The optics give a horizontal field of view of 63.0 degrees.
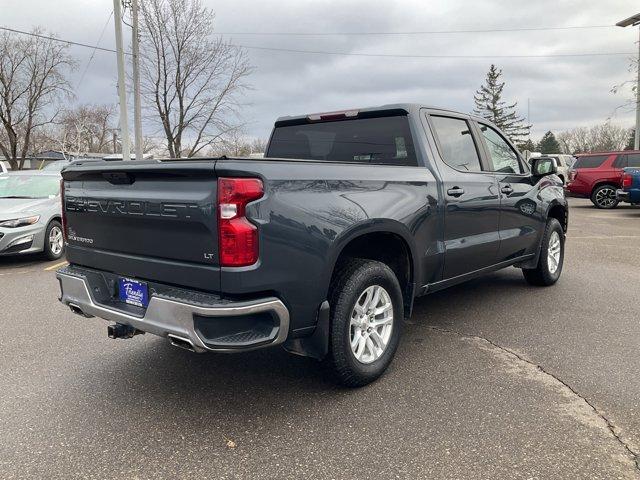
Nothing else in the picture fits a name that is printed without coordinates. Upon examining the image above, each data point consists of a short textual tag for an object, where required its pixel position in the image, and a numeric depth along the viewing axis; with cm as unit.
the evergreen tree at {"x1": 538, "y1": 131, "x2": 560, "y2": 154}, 7619
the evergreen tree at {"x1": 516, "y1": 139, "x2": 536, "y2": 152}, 6638
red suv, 1641
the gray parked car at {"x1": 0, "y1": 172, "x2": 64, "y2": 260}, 802
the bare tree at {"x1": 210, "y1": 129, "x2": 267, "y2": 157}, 2525
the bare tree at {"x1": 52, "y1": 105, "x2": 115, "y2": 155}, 5109
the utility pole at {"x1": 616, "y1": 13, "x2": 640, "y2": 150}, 1948
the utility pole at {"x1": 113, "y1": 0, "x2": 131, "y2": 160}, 1627
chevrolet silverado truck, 273
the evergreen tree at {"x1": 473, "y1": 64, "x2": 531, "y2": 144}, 6569
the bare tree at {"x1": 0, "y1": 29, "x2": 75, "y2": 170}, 3017
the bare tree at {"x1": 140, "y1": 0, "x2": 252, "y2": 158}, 2173
